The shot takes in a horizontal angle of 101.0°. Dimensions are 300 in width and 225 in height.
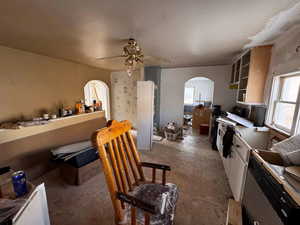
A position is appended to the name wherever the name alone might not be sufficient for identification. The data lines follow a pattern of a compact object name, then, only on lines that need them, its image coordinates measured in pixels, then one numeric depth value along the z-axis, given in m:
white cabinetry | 1.49
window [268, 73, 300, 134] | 1.61
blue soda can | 0.94
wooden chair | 0.99
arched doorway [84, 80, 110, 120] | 4.68
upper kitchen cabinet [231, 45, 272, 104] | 2.14
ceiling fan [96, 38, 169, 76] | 1.82
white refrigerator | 3.05
